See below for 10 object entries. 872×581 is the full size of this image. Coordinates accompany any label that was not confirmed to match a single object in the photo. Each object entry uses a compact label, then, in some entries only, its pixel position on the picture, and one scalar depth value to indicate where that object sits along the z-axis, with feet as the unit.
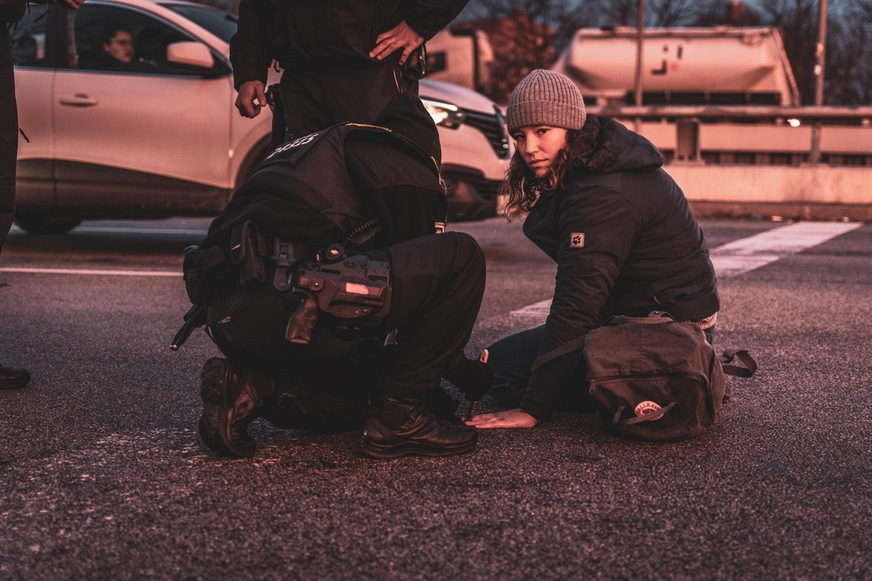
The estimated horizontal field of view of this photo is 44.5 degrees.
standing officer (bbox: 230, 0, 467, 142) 12.09
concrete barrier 39.37
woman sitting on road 10.30
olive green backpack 9.70
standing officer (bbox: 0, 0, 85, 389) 12.02
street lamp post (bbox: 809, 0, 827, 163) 61.72
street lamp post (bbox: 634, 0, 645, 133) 55.51
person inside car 24.89
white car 24.39
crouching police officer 8.46
